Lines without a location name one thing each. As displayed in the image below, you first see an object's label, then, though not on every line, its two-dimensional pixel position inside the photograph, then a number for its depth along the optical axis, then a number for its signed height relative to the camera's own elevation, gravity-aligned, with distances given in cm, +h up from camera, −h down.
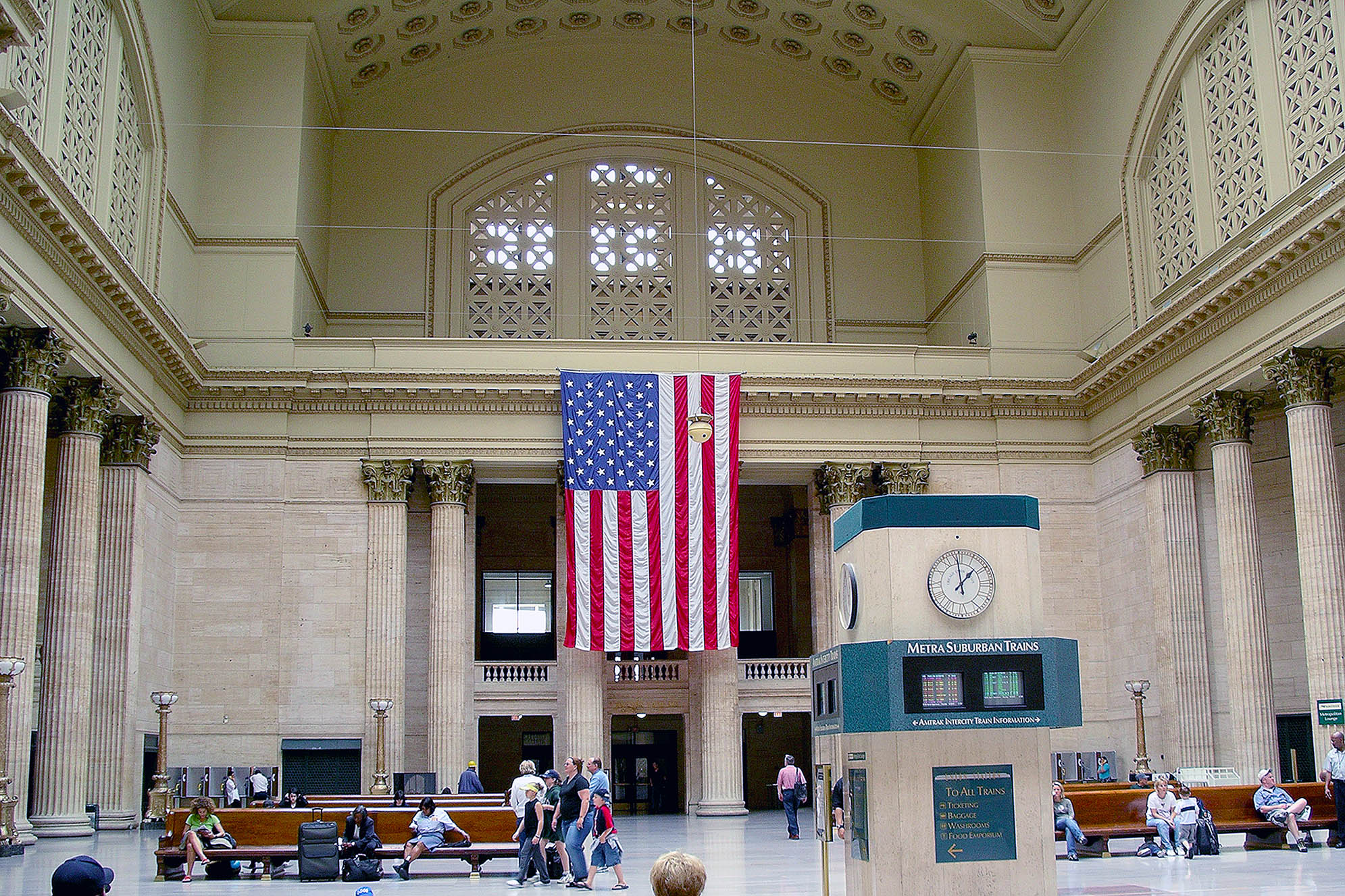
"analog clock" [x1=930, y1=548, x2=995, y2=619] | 1015 +73
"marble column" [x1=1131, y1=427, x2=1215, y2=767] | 2480 +167
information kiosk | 972 -14
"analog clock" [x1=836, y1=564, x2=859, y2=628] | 1055 +68
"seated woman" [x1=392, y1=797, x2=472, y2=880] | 1508 -163
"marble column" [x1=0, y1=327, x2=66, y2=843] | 1906 +287
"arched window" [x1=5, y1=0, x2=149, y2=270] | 1992 +948
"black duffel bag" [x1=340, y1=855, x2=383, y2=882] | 1489 -199
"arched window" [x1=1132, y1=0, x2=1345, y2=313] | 2089 +935
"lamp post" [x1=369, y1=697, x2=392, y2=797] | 2561 -96
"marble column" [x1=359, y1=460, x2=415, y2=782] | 2681 +191
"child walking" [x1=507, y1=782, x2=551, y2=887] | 1412 -164
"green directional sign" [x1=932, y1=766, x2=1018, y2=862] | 973 -99
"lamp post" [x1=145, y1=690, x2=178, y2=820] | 2389 -128
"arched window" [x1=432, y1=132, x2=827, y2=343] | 3225 +1053
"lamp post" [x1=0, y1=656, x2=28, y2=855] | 1786 -104
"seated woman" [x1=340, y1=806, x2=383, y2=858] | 1527 -168
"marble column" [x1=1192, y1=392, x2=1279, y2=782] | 2292 +156
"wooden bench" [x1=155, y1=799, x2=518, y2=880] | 1523 -168
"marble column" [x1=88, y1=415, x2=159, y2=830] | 2355 +122
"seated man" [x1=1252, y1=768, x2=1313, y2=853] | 1625 -163
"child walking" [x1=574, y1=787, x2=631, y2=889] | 1361 -160
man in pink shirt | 2189 -177
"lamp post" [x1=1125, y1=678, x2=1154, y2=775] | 2464 -54
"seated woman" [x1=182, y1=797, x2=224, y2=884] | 1498 -155
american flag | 2703 +353
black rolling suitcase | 1483 -178
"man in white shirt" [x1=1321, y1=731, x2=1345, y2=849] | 1581 -120
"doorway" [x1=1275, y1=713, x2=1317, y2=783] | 2339 -128
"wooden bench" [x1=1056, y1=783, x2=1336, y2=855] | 1645 -174
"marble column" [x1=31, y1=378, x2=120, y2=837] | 2131 +119
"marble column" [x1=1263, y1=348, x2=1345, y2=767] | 2058 +255
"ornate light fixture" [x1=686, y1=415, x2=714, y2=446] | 2245 +429
